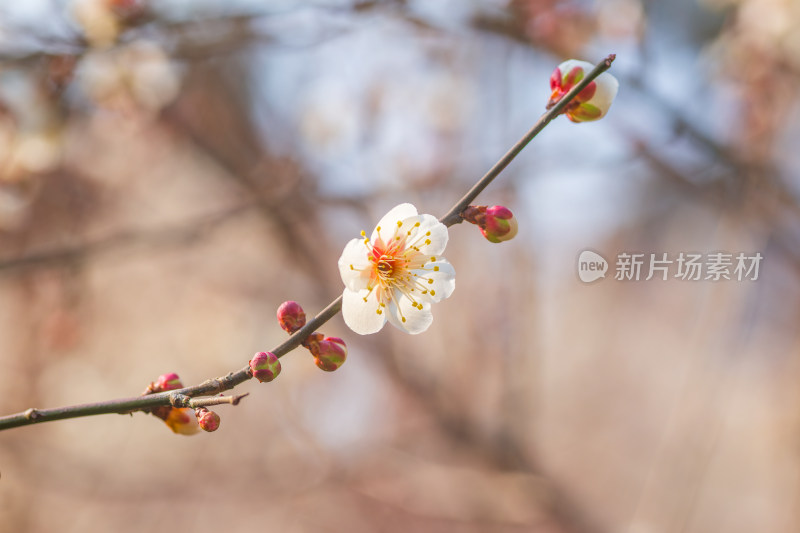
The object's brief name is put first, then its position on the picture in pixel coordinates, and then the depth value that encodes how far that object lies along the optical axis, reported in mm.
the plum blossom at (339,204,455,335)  443
